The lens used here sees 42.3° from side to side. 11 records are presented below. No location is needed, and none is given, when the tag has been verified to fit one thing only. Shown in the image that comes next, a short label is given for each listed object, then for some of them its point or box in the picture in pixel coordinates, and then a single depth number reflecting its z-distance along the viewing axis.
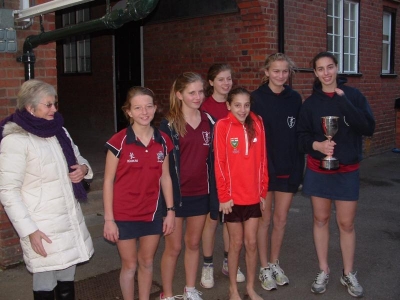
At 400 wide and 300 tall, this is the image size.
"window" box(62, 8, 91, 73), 11.91
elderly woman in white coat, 3.23
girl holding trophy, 4.27
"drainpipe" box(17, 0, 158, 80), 4.07
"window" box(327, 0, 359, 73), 10.12
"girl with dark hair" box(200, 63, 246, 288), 4.61
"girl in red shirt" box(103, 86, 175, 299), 3.63
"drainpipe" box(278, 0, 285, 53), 8.28
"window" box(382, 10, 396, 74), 12.16
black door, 10.53
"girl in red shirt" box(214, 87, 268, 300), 4.01
